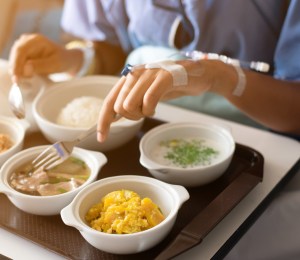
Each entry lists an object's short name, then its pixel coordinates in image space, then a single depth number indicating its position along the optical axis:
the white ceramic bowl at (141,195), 0.82
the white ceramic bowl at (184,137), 0.99
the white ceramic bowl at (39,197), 0.92
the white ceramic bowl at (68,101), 1.12
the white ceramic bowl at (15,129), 1.10
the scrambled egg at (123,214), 0.85
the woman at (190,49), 1.01
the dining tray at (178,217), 0.85
